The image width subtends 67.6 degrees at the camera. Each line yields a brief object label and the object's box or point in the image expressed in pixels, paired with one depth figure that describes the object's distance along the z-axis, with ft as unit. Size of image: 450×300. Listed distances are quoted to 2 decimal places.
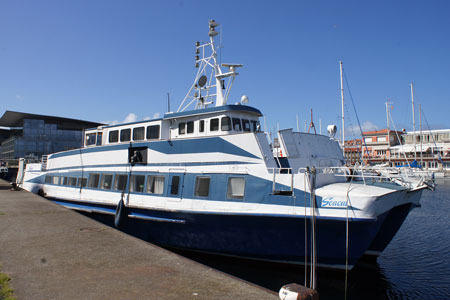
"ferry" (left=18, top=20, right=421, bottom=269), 28.89
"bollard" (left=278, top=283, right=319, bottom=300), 14.83
